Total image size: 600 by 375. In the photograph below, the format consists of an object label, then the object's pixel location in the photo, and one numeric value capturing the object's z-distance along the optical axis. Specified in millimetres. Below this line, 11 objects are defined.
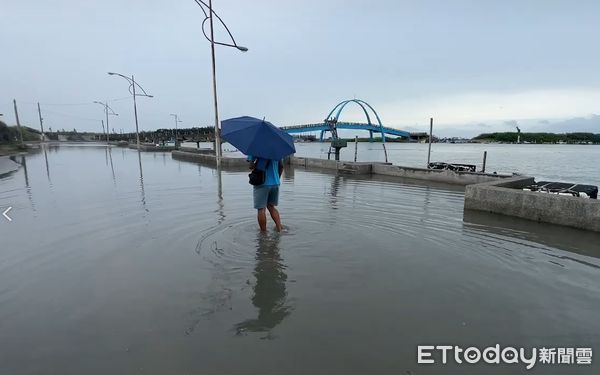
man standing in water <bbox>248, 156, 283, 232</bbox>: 5785
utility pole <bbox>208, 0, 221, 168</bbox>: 17219
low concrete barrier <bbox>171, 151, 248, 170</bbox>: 22098
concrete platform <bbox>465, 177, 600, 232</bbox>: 6965
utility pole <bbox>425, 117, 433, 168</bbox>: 21306
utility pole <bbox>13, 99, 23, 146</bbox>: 51859
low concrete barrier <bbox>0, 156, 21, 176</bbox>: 17497
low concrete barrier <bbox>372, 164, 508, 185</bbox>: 13664
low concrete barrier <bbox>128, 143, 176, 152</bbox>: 45031
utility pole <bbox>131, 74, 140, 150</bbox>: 34619
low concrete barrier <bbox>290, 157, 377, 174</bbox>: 18297
